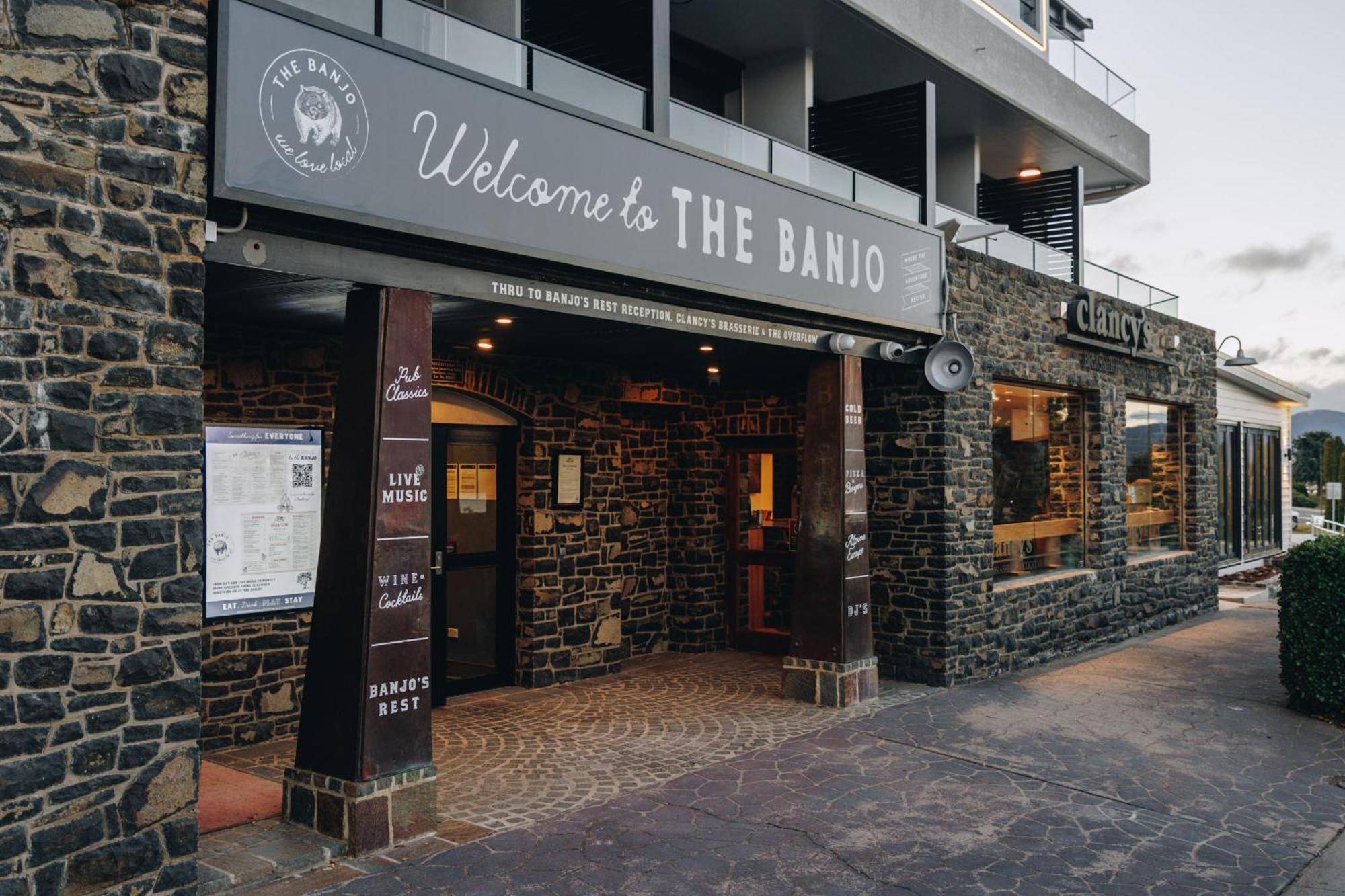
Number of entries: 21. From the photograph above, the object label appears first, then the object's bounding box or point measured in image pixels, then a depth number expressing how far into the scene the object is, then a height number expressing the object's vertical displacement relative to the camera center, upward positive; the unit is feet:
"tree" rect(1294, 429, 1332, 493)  229.66 +3.54
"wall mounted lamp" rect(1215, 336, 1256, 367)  52.10 +5.84
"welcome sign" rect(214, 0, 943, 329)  15.52 +5.85
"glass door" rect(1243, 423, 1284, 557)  68.69 -1.53
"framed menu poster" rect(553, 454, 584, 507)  30.99 -0.31
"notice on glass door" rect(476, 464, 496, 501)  30.01 -0.36
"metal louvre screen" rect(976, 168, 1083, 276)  43.91 +12.00
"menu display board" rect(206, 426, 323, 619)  22.22 -1.11
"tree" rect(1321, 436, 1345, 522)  127.54 +1.34
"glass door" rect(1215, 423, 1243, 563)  64.23 -1.38
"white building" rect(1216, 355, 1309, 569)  64.85 +0.48
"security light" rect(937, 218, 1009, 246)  32.78 +8.15
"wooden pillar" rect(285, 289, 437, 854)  17.65 -2.47
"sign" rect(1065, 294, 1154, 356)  39.32 +6.09
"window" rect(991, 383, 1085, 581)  36.42 -0.35
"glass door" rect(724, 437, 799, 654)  36.42 -2.53
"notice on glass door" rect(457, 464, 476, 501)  29.48 -0.37
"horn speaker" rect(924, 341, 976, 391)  31.53 +3.38
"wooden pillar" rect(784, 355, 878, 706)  28.86 -2.51
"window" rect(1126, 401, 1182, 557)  46.75 -0.35
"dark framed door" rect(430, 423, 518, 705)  28.66 -2.61
